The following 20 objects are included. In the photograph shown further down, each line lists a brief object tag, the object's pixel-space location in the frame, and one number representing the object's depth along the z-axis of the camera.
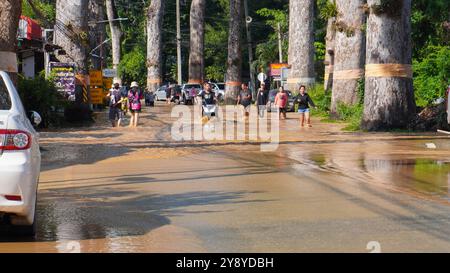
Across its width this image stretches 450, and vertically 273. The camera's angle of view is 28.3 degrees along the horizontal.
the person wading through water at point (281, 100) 36.50
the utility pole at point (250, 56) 81.19
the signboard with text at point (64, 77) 30.81
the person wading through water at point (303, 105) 30.98
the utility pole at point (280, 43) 72.82
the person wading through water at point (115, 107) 32.09
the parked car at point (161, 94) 72.25
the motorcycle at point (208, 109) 33.34
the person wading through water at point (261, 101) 40.67
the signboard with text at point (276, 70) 61.20
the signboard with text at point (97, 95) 45.34
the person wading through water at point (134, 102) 31.48
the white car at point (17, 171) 8.52
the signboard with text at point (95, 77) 43.28
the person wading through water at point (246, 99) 37.16
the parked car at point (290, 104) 45.72
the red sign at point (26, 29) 34.78
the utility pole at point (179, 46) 75.00
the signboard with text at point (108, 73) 54.66
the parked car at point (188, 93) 60.69
